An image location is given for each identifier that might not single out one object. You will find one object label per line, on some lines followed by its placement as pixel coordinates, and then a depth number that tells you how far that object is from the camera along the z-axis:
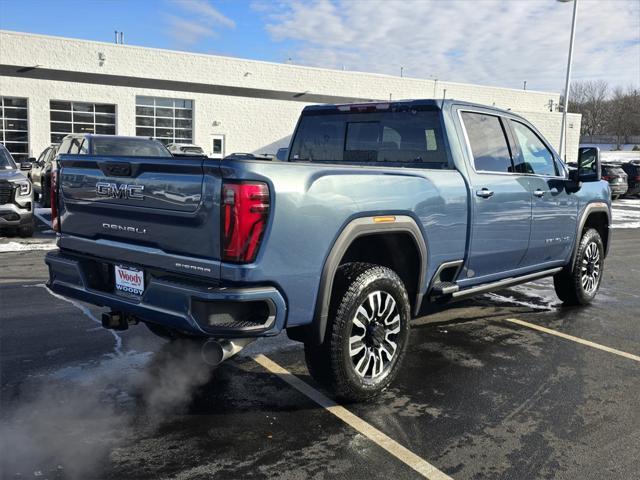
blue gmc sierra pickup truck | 3.24
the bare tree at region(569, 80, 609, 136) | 106.81
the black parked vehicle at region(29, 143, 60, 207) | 14.99
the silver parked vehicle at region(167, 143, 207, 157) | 21.70
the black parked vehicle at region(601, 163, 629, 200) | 25.59
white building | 28.56
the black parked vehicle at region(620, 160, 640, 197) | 27.61
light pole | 27.73
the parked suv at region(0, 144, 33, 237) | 10.76
